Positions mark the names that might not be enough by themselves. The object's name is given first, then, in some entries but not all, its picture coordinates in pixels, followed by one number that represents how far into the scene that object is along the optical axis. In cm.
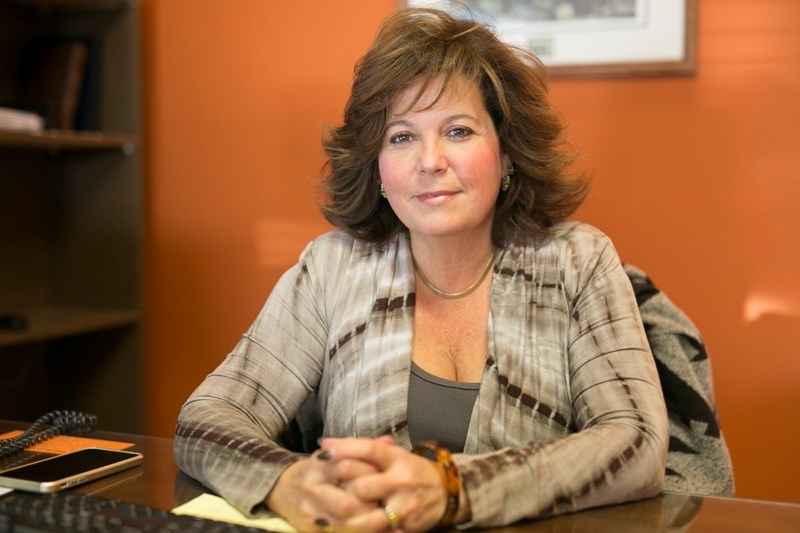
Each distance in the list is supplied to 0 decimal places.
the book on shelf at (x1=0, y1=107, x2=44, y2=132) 246
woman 139
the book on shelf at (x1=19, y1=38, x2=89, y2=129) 280
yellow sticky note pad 110
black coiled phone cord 138
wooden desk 107
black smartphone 117
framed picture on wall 231
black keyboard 101
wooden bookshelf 289
